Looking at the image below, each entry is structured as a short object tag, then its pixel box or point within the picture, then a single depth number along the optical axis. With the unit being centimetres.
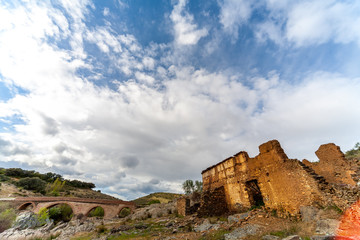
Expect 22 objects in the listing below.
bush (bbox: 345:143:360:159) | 2452
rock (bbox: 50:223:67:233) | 2021
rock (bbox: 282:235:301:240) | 440
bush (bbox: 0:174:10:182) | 4412
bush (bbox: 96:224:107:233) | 1472
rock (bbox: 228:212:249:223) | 912
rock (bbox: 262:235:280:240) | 545
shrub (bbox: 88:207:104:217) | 3506
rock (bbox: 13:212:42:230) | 2270
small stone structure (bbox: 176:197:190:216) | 1454
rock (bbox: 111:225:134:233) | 1261
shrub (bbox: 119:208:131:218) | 3432
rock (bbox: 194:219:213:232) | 909
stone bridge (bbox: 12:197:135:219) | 2808
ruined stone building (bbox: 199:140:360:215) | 729
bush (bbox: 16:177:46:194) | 4466
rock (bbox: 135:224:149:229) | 1247
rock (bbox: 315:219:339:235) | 515
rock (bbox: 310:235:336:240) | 404
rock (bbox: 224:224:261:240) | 658
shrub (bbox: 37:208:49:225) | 2459
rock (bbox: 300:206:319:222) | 671
